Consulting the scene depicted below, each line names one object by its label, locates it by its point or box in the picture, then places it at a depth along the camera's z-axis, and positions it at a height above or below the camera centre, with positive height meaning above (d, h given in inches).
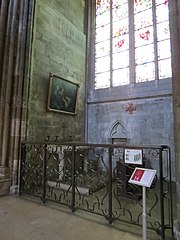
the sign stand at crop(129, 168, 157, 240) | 60.7 -16.5
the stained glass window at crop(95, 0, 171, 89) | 204.5 +118.4
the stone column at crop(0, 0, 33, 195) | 132.8 +42.5
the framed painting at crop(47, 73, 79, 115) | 178.9 +42.1
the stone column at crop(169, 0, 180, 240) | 73.1 +26.3
